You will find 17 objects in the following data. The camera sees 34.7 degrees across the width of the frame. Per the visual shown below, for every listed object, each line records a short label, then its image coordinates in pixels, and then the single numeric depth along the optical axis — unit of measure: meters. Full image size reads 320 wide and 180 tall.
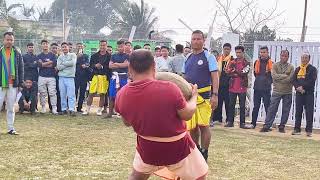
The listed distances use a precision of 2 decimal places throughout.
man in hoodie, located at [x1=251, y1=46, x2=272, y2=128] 12.38
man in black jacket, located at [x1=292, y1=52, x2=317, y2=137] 11.57
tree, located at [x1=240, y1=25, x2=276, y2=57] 26.92
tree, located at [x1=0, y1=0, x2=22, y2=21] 41.24
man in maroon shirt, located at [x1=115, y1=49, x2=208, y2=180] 4.18
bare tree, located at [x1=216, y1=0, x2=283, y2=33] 30.32
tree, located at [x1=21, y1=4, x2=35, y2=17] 62.53
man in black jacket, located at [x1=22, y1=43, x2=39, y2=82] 13.61
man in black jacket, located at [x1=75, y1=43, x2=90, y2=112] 14.36
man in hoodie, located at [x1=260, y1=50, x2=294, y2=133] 11.98
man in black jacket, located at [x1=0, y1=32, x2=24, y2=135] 9.60
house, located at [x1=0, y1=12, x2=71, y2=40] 43.87
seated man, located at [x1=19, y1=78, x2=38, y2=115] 13.70
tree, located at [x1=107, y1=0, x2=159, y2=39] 48.12
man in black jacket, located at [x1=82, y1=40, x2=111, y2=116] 13.74
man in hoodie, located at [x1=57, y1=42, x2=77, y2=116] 13.64
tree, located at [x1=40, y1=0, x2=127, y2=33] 73.75
